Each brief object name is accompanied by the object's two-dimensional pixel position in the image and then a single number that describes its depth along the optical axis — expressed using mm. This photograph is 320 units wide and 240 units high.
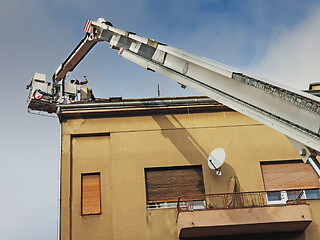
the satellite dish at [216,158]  18933
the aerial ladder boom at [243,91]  9695
